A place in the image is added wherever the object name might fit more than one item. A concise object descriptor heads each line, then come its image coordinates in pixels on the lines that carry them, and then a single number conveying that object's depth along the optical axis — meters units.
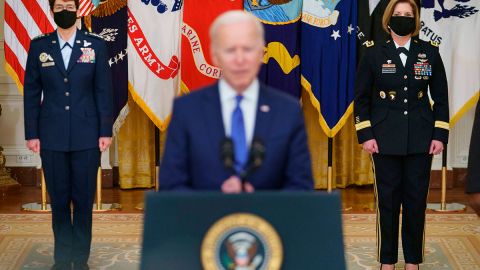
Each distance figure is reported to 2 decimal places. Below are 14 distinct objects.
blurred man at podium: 4.21
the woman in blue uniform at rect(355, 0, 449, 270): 8.37
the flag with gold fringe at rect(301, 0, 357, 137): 12.62
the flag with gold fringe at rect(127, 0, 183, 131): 12.59
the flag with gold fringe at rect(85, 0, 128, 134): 12.47
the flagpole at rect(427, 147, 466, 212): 12.54
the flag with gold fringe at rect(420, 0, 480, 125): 12.57
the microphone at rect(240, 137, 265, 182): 4.07
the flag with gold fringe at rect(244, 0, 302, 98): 12.55
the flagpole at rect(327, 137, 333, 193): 12.81
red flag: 12.59
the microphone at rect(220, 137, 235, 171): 4.07
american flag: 12.31
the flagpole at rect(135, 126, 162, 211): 12.85
